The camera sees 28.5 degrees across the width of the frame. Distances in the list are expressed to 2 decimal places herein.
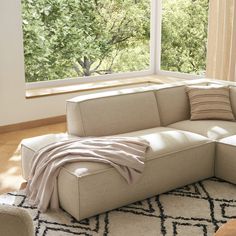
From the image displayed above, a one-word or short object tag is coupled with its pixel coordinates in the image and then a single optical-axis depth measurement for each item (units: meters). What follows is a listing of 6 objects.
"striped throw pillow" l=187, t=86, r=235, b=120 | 3.90
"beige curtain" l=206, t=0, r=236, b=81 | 5.04
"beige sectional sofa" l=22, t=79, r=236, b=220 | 2.86
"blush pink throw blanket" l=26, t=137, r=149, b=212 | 2.94
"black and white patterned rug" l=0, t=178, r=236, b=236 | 2.75
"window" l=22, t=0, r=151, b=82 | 5.33
